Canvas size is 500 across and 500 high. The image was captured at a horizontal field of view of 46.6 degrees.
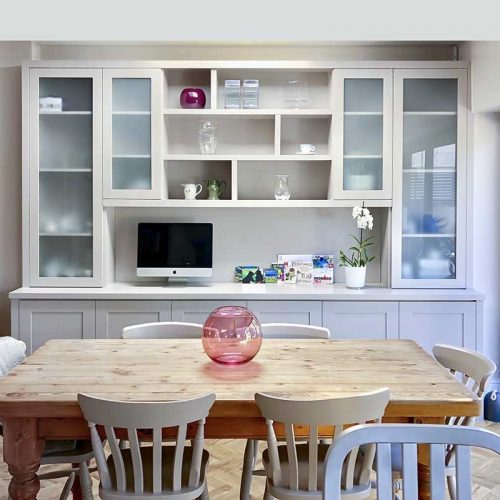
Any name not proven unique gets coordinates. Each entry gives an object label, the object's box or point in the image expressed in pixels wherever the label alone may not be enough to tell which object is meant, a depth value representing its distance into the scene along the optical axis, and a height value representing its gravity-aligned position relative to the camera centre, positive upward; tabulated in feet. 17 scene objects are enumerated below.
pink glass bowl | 7.11 -1.27
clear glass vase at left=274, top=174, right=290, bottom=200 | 12.87 +1.01
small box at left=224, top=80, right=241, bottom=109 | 12.75 +3.10
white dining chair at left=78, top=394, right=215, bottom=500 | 5.56 -2.12
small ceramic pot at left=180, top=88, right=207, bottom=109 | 12.71 +2.98
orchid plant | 12.35 -0.25
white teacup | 12.71 +1.90
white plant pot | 12.54 -0.91
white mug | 12.77 +0.94
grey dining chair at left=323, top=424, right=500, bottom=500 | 3.68 -1.38
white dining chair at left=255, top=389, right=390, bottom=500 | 5.68 -2.01
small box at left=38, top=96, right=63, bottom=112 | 12.37 +2.75
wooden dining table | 6.05 -1.68
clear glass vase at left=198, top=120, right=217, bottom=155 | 12.76 +2.11
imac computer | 12.87 -0.36
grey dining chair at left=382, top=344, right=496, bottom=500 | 6.88 -1.76
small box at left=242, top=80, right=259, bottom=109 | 12.74 +3.09
